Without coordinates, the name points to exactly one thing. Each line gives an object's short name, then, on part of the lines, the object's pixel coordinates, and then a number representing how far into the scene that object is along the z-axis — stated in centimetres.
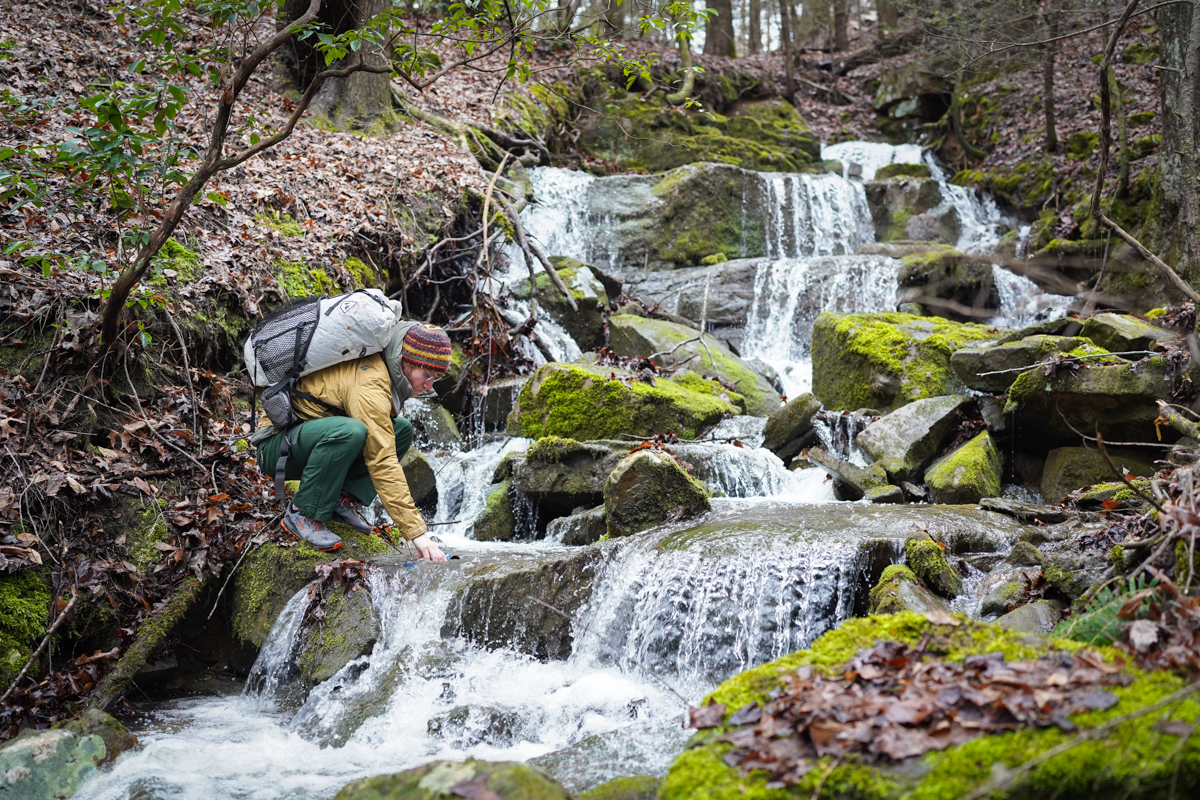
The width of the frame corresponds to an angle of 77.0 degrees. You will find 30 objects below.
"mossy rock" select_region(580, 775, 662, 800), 264
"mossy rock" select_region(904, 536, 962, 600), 431
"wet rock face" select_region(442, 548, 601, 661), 456
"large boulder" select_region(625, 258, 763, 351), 1228
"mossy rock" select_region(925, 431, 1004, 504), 633
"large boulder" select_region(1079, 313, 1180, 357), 664
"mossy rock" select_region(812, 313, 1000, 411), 843
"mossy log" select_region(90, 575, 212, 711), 410
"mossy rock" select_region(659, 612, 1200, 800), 178
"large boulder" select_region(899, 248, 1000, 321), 1102
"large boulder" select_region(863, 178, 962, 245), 1471
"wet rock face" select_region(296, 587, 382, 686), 436
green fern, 247
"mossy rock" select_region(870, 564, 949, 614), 388
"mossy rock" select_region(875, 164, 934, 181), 1714
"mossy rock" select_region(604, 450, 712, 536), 532
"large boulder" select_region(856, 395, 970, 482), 693
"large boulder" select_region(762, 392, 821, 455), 761
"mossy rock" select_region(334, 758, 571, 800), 219
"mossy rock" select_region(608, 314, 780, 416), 932
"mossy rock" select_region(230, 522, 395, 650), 472
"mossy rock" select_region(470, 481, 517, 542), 668
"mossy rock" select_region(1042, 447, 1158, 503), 632
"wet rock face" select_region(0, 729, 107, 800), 313
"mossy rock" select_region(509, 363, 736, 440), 741
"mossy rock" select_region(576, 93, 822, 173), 1750
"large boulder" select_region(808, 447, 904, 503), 639
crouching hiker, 433
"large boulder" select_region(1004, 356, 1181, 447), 607
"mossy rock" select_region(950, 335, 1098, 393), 697
